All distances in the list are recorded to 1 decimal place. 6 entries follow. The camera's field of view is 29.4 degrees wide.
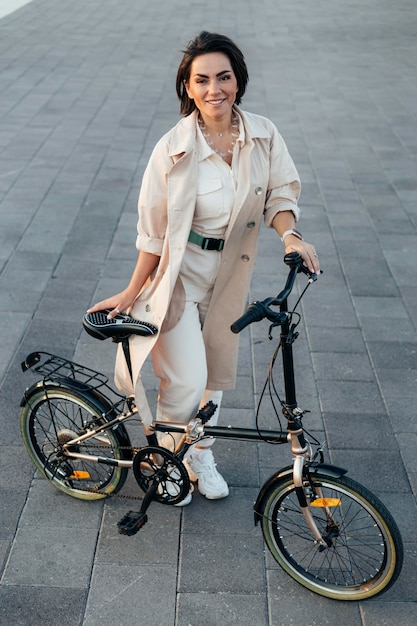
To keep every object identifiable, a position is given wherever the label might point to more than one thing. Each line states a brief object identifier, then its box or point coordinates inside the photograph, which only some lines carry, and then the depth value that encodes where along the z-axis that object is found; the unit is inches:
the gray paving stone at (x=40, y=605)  124.6
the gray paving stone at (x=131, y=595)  125.3
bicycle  121.7
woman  125.3
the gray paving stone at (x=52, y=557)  132.0
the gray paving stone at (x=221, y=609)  125.3
